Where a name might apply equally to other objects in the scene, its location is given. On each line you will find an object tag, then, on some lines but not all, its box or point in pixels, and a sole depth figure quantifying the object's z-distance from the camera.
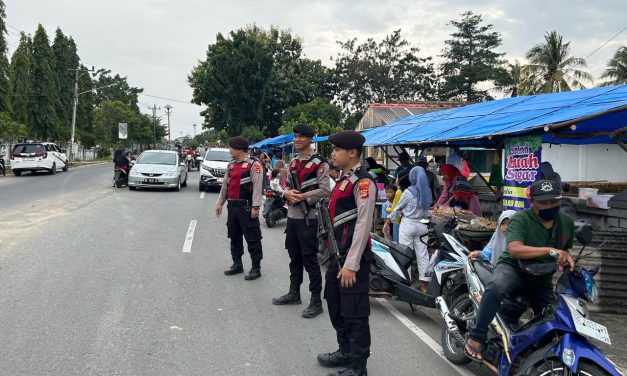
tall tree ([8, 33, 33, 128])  37.03
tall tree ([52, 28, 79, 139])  48.66
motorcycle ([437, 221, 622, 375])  2.86
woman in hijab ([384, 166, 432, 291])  6.41
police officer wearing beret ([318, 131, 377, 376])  3.59
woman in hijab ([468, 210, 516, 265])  4.57
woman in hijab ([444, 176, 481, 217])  7.11
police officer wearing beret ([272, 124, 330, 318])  5.33
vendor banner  6.04
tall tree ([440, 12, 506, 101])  41.91
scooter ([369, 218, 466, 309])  4.84
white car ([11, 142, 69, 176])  25.08
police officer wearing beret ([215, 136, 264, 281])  6.56
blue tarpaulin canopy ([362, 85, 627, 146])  5.50
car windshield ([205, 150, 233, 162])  18.94
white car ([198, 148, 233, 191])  18.23
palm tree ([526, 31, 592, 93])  31.98
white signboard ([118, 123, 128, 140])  61.03
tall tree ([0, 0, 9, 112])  30.78
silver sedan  17.44
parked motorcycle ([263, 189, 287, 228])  11.44
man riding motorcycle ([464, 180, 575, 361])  3.29
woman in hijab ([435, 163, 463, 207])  8.48
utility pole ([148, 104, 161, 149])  93.65
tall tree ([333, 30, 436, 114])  41.88
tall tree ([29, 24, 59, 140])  42.81
